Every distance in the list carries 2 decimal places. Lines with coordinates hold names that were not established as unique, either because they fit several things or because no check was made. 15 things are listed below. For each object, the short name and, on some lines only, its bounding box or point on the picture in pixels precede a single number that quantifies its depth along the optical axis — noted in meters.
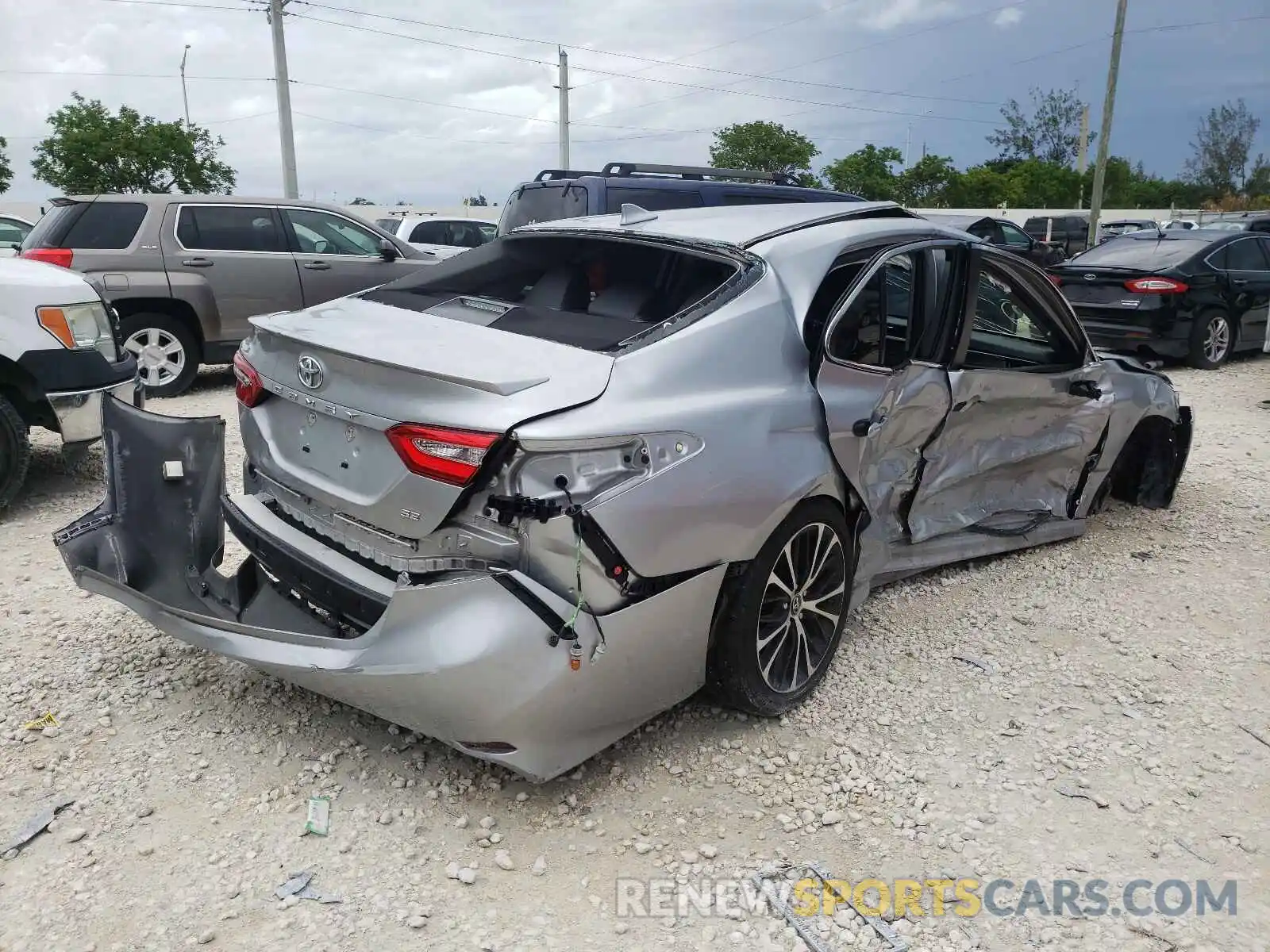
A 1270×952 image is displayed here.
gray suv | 8.34
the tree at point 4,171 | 34.06
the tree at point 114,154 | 31.08
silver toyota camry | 2.51
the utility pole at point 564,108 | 35.59
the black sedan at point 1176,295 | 10.34
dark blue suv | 8.18
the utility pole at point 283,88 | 23.84
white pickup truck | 5.02
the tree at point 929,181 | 50.62
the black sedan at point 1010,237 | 16.02
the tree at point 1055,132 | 66.62
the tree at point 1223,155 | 66.62
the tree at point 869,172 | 48.59
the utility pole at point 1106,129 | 26.67
